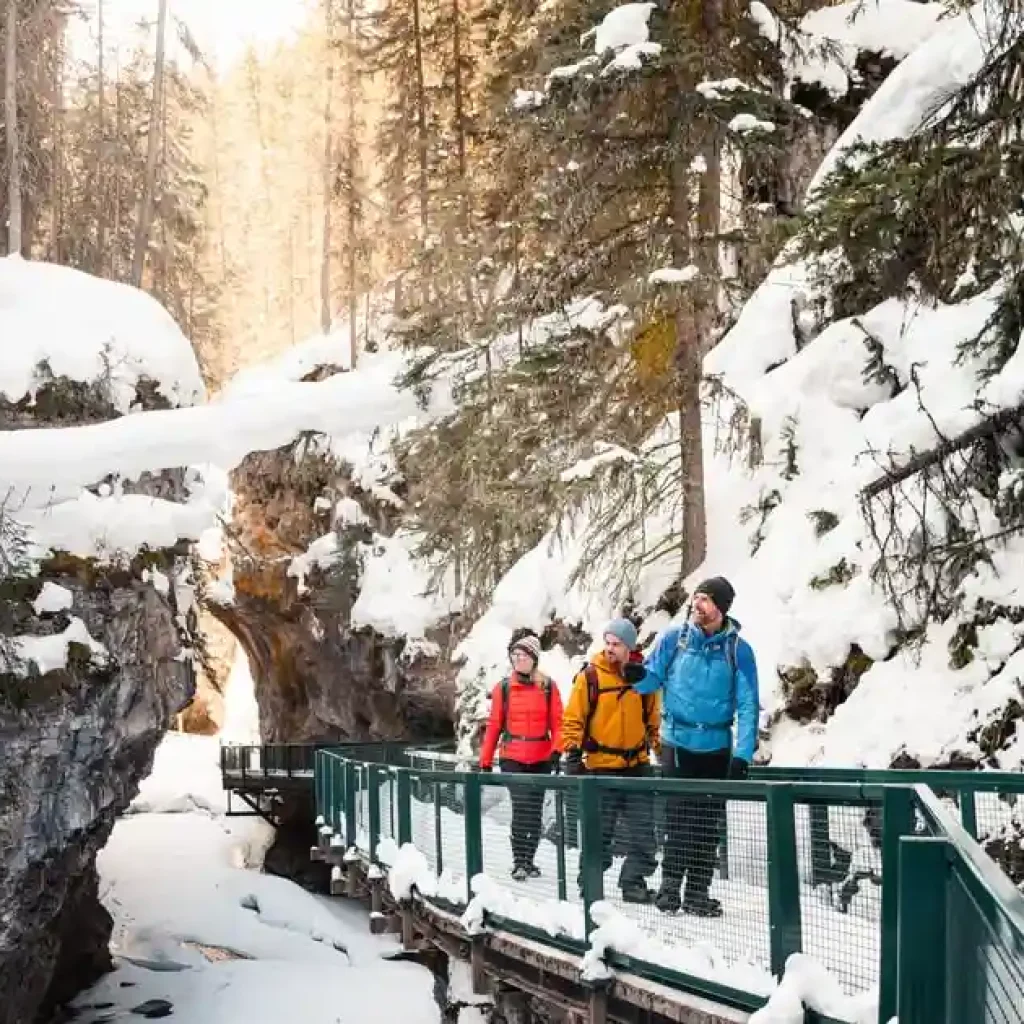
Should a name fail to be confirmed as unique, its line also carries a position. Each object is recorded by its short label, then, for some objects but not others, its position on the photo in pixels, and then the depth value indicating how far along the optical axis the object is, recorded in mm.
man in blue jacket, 6293
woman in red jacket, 8742
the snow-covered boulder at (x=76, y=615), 15555
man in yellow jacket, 7156
